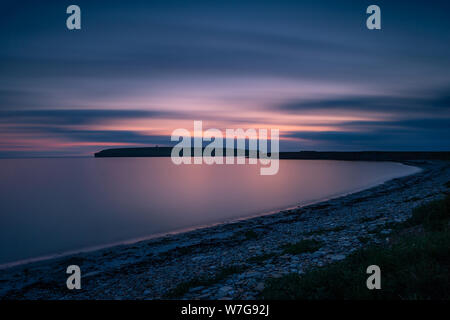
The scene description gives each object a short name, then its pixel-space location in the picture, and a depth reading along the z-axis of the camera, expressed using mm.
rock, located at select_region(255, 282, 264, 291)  6446
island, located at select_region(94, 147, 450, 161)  185525
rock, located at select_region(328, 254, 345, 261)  7962
